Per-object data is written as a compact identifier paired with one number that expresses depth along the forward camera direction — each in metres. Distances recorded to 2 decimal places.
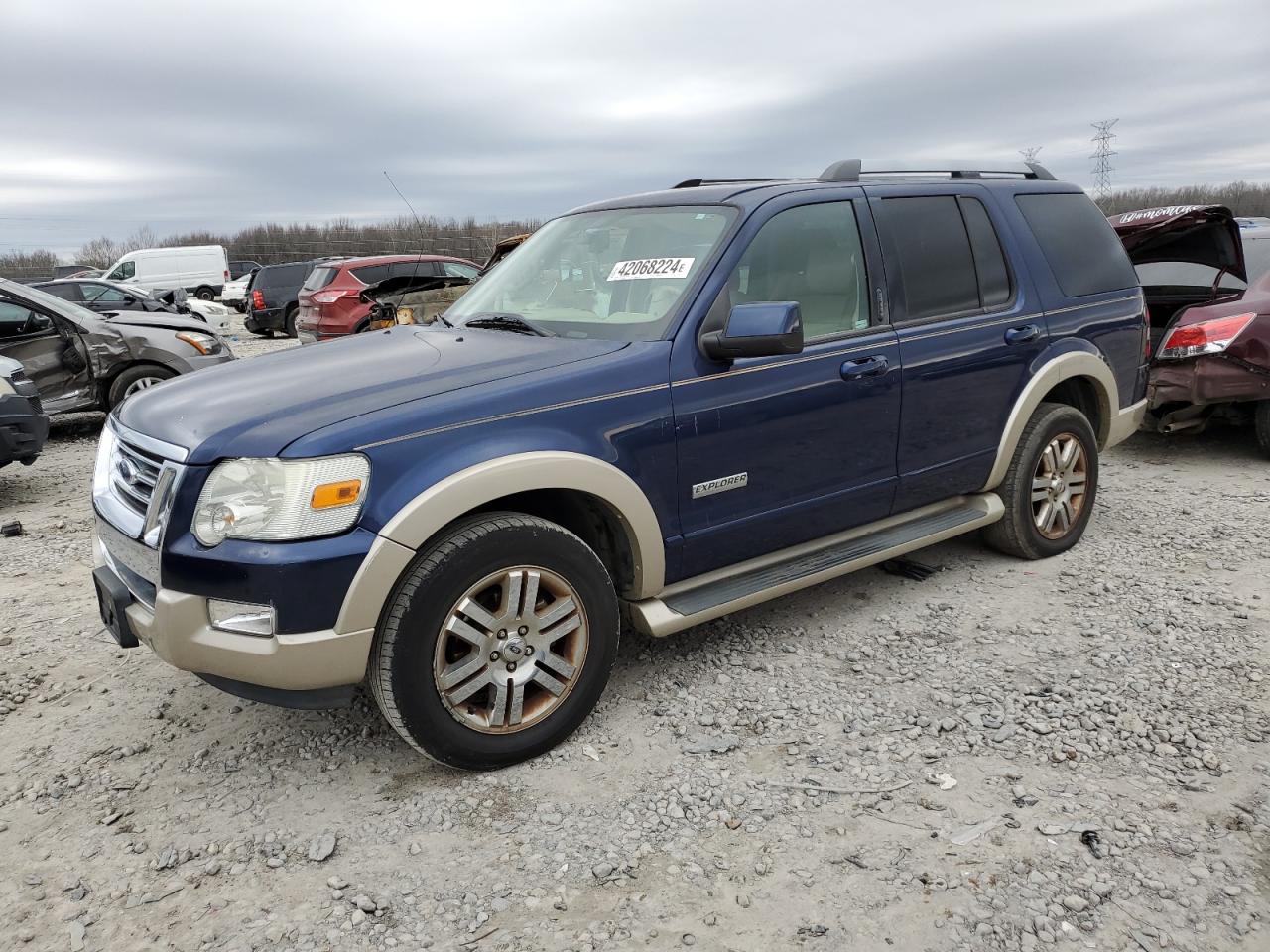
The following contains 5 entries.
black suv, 20.33
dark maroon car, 6.28
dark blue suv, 2.71
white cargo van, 30.41
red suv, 14.76
